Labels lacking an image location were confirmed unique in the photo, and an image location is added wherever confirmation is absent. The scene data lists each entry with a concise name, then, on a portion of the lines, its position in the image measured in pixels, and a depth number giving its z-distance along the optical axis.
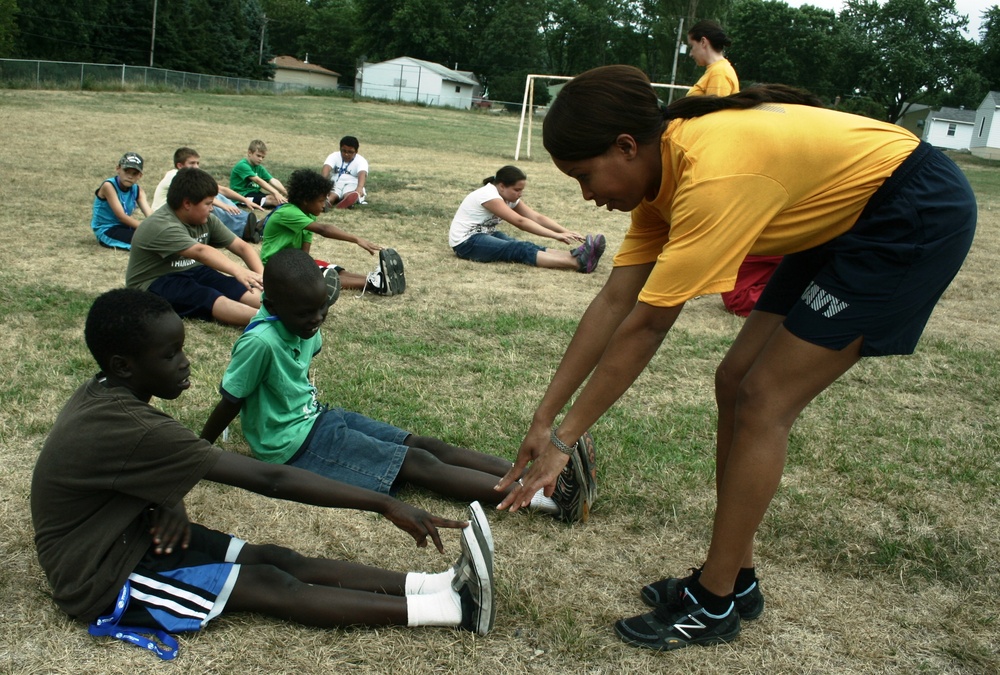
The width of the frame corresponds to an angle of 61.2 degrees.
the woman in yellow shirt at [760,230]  2.04
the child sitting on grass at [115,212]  7.65
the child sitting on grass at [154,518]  2.31
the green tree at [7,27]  41.81
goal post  19.11
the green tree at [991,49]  60.31
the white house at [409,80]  66.00
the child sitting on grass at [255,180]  10.12
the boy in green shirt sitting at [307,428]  3.20
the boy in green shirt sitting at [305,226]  6.22
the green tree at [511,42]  77.75
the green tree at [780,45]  66.00
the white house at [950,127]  60.53
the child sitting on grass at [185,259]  5.48
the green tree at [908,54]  63.47
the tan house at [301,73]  74.44
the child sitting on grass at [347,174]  10.70
